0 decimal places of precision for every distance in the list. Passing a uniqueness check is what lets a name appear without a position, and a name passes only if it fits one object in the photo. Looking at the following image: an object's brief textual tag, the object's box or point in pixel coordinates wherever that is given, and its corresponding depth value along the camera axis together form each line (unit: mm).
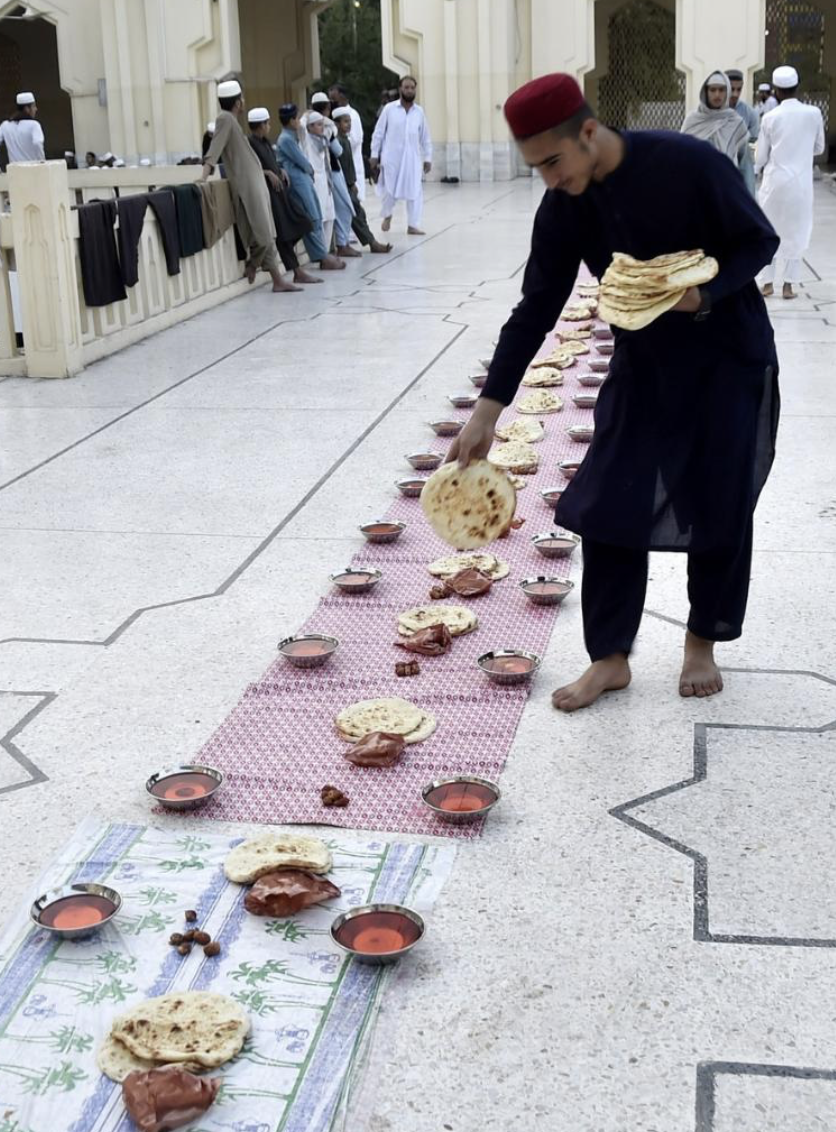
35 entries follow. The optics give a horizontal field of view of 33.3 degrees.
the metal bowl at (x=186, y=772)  3084
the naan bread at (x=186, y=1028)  2268
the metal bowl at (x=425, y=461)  5859
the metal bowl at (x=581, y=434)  6285
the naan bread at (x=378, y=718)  3453
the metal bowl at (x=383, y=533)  4980
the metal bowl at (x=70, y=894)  2613
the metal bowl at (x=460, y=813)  2998
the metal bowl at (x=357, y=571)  4460
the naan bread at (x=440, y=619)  4121
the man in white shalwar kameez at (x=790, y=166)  9906
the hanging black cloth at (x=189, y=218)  10086
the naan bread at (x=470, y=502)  3471
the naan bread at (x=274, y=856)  2799
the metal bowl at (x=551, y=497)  5316
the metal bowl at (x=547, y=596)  4312
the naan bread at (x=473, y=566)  4605
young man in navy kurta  3096
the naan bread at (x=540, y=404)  6906
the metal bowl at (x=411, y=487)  5523
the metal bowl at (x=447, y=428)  6484
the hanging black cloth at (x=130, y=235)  8836
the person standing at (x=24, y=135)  17203
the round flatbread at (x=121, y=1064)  2252
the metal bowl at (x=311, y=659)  3877
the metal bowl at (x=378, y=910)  2512
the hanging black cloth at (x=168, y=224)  9594
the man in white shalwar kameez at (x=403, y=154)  15312
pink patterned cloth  3154
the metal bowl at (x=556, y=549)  4762
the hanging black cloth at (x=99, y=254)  8344
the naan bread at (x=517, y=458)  5836
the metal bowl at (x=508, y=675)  3715
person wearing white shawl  10195
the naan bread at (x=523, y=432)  6340
